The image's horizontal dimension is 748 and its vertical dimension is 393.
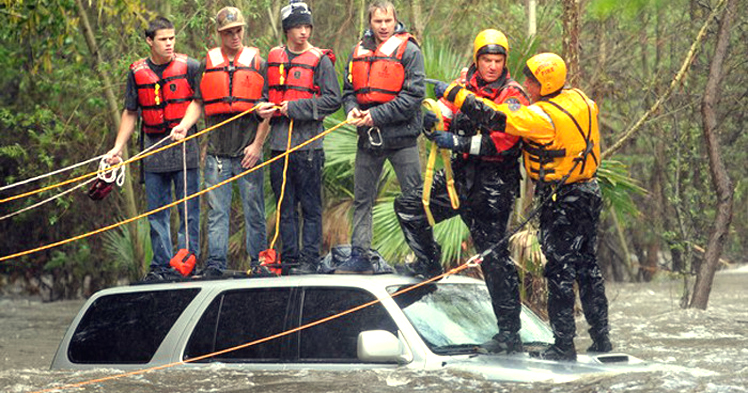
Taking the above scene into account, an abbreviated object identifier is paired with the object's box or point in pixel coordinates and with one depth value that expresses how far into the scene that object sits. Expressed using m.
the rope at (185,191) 18.55
